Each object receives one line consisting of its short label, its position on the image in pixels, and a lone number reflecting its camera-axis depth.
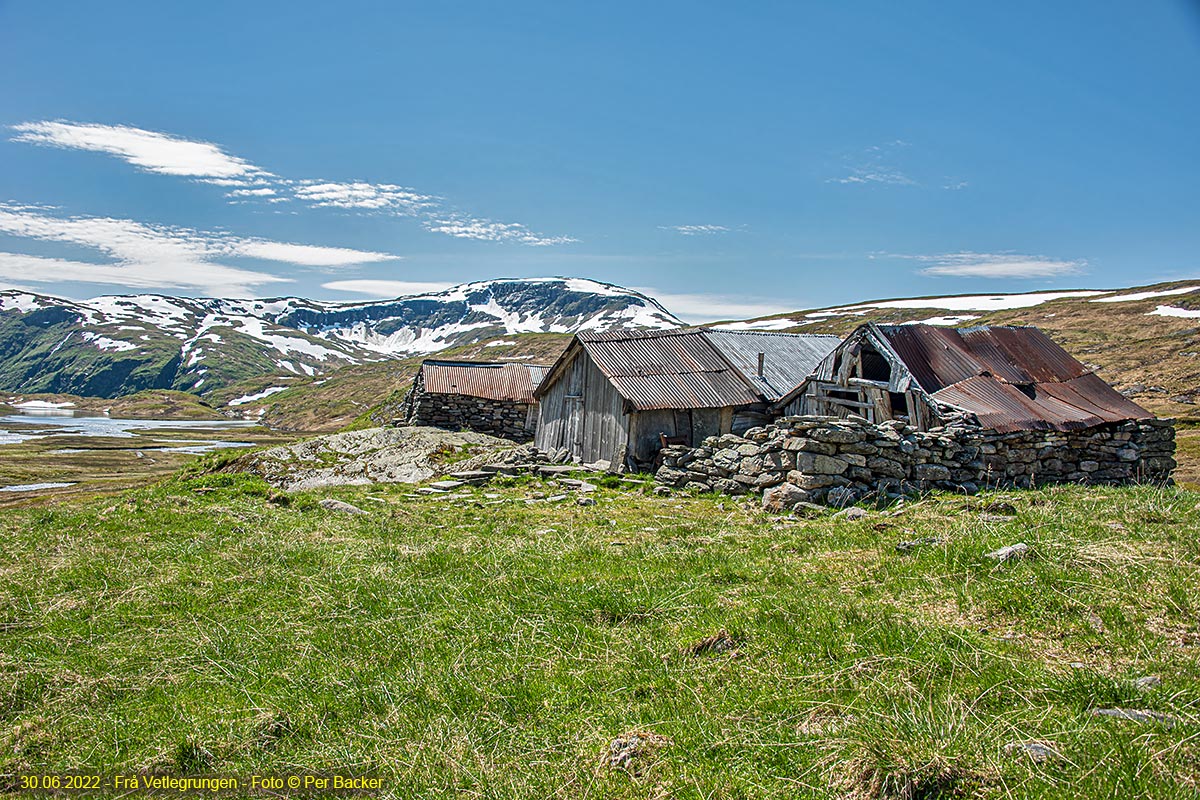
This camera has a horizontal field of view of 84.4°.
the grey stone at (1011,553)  7.32
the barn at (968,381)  16.19
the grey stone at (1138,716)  4.19
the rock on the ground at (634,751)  4.54
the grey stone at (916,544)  8.39
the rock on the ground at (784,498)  13.68
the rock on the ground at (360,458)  25.14
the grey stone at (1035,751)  3.97
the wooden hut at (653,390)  23.23
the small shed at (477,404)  36.62
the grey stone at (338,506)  14.71
